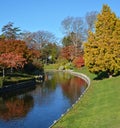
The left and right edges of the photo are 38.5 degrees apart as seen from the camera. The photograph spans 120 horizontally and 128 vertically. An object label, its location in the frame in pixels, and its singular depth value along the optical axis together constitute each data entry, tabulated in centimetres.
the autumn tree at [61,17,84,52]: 5656
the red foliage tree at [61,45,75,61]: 5737
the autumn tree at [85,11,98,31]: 5439
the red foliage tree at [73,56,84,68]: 4710
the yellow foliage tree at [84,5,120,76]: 2507
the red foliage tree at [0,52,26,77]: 2985
